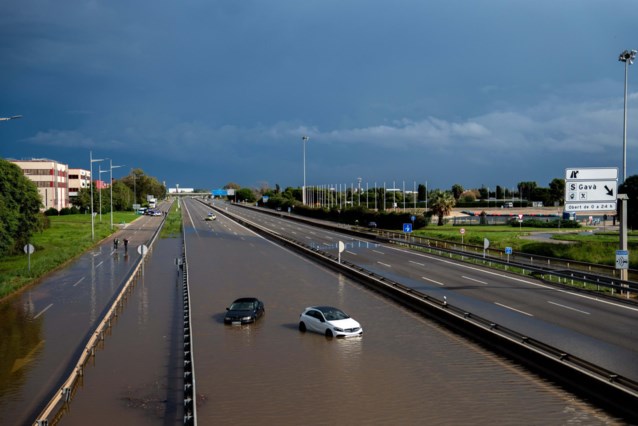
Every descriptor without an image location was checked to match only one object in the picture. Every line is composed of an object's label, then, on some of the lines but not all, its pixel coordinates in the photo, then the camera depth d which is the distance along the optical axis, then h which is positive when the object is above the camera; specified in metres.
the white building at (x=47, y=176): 152.25 +6.13
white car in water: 24.39 -4.92
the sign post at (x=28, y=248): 44.47 -3.35
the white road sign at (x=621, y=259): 32.72 -3.29
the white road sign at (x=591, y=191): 35.28 +0.29
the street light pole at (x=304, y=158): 131.25 +8.35
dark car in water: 27.31 -4.97
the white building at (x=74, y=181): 195.12 +6.15
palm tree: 103.62 -1.09
